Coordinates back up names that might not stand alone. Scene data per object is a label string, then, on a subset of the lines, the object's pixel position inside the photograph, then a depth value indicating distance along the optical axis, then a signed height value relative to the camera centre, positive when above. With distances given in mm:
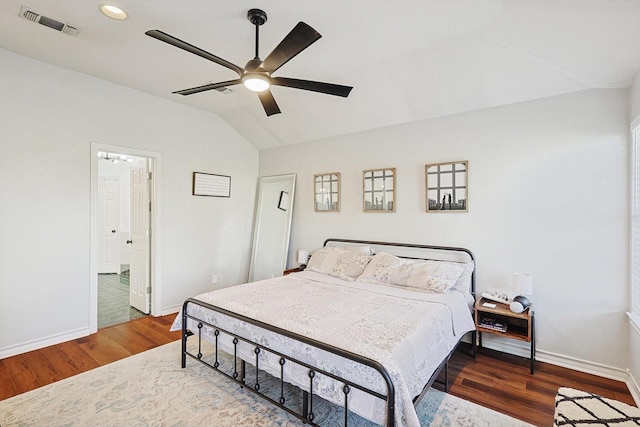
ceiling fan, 1944 +1047
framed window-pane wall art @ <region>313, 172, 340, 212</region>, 4516 +266
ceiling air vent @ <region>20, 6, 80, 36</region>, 2416 +1519
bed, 1692 -815
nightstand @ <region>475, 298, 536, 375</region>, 2777 -1093
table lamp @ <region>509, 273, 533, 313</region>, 2803 -726
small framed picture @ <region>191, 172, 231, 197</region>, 4617 +363
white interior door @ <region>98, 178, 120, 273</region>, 6785 -414
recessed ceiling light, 2320 +1510
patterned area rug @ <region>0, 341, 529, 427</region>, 2125 -1474
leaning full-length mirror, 5008 -294
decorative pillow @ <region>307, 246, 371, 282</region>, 3654 -656
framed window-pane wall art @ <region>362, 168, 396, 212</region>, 3975 +274
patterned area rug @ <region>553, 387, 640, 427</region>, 1479 -1003
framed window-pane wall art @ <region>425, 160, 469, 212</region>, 3439 +283
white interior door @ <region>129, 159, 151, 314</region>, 4297 -437
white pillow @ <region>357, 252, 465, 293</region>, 3024 -651
